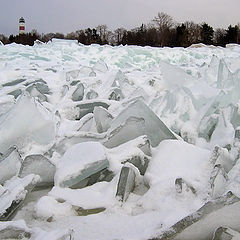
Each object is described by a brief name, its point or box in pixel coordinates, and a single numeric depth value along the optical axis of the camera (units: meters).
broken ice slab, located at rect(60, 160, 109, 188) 3.43
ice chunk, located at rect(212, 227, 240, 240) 2.32
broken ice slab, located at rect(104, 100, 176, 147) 4.31
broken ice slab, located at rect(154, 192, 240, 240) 2.45
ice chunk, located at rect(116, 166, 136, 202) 3.19
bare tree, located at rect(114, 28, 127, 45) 76.18
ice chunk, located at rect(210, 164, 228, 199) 3.02
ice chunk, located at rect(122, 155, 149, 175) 3.70
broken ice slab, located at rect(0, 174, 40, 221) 2.95
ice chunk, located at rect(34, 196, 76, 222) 3.00
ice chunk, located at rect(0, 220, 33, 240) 2.60
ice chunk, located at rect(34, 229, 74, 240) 2.38
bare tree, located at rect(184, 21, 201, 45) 67.30
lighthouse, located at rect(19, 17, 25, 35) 102.73
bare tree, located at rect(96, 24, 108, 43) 77.68
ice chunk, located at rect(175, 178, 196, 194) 3.09
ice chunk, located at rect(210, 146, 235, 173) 3.49
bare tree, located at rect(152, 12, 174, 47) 54.67
